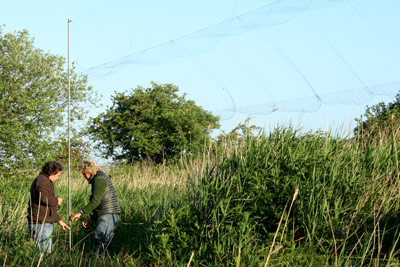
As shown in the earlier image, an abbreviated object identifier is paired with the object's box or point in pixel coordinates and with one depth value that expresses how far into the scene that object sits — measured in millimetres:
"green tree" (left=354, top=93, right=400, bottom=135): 24622
